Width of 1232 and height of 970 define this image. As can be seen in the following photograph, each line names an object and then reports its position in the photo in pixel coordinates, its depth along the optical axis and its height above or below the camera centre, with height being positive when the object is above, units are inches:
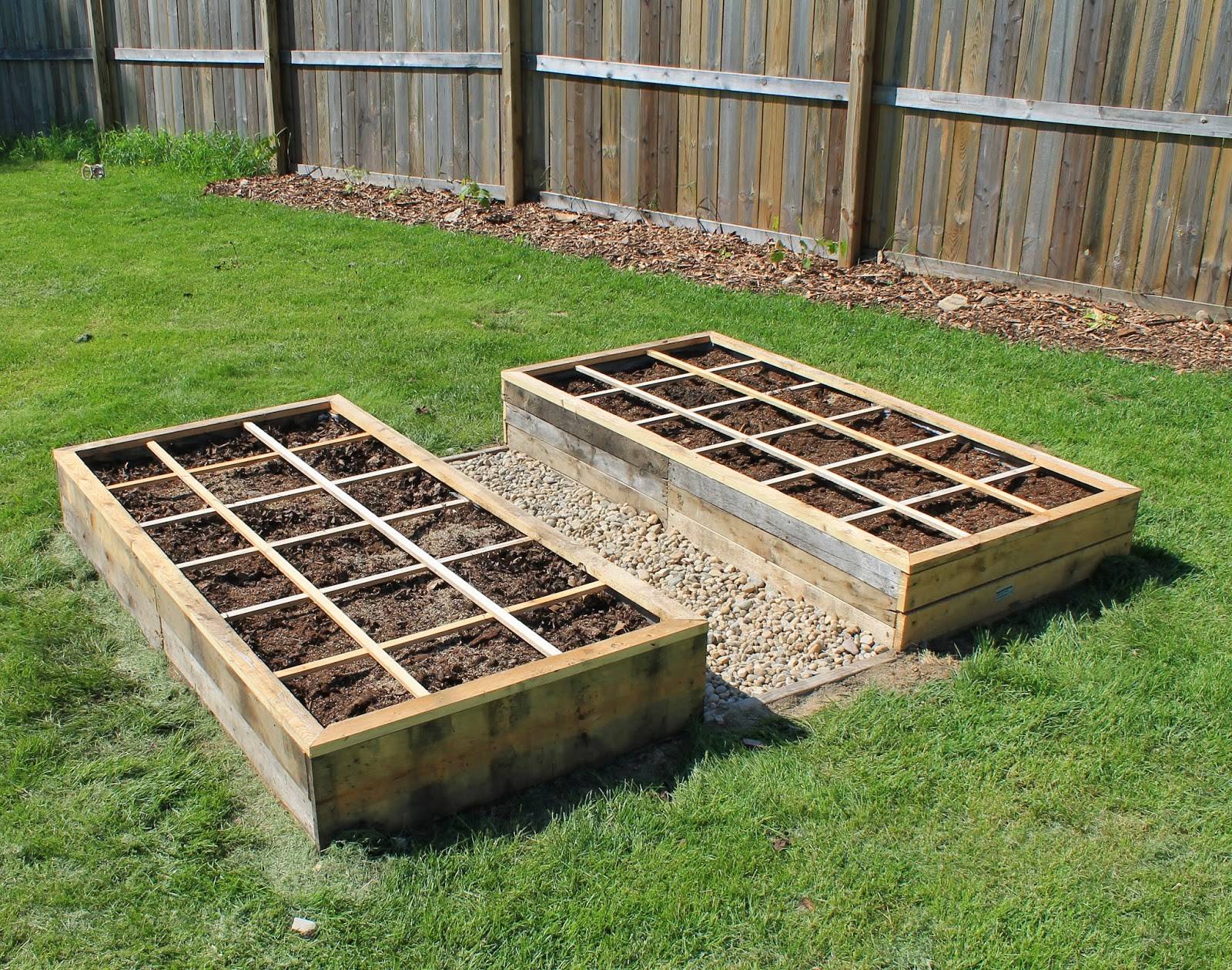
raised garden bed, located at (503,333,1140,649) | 176.1 -69.4
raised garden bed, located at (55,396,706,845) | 134.9 -73.2
